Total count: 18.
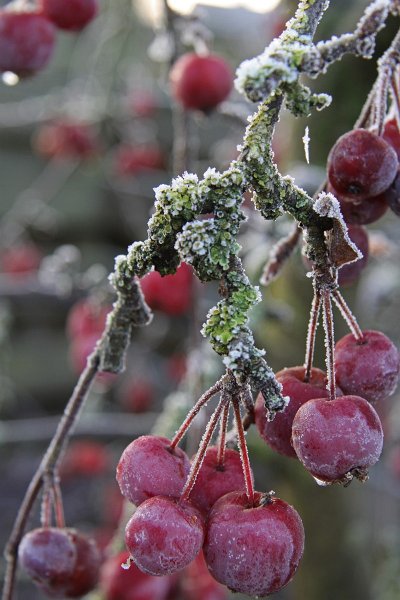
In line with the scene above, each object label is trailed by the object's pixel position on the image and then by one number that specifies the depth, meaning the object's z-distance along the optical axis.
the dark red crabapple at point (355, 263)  0.44
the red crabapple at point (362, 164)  0.41
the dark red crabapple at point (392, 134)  0.43
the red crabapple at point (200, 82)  0.66
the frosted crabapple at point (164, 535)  0.38
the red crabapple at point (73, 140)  1.50
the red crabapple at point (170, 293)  0.80
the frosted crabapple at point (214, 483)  0.40
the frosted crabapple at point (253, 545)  0.38
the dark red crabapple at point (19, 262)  1.40
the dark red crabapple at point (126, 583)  0.54
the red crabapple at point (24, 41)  0.56
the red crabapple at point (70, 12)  0.57
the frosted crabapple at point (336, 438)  0.38
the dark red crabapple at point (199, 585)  0.63
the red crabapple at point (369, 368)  0.40
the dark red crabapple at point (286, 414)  0.40
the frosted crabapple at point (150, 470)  0.39
